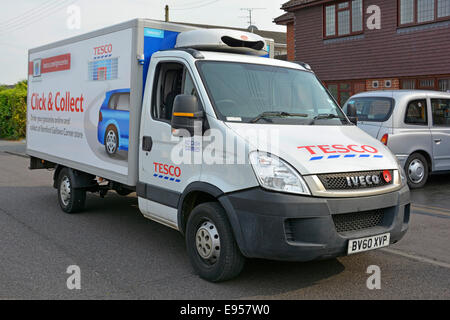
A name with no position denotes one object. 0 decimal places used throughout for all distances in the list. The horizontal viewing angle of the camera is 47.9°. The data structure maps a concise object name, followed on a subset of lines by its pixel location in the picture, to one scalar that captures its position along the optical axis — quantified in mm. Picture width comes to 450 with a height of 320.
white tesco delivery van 4219
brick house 17266
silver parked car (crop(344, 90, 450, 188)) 9766
